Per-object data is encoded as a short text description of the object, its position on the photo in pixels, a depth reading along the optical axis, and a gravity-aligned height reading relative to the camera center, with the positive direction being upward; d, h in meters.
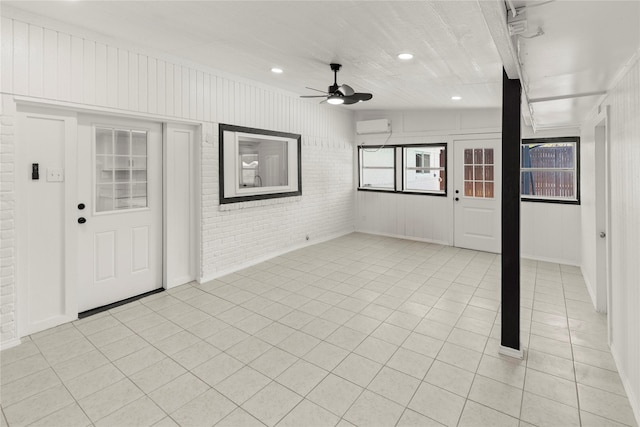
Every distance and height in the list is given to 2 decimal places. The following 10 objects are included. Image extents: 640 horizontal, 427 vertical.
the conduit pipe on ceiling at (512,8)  1.47 +0.95
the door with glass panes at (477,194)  5.98 +0.34
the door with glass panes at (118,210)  3.38 +0.03
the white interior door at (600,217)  3.42 -0.05
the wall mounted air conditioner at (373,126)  6.91 +1.86
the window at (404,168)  6.73 +0.96
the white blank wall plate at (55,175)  3.03 +0.35
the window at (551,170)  5.21 +0.70
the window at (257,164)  4.61 +0.76
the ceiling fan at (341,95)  3.73 +1.38
